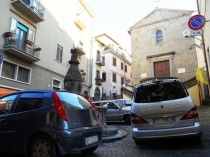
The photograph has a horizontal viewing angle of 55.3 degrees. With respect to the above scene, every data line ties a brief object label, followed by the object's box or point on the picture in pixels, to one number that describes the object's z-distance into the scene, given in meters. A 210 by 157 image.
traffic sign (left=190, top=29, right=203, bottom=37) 8.48
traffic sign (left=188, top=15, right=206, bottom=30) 8.35
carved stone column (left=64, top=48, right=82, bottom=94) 9.32
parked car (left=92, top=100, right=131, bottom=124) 12.28
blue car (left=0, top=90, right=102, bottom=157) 3.88
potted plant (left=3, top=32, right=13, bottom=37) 14.05
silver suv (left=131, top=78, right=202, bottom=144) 4.79
